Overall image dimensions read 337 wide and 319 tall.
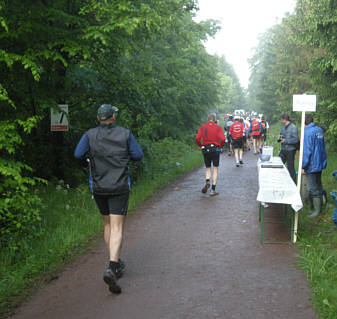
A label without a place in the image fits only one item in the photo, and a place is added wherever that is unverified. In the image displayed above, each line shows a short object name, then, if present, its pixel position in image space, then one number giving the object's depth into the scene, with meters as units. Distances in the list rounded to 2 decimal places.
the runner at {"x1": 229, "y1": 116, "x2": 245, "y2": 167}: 17.44
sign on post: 7.18
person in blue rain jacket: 8.58
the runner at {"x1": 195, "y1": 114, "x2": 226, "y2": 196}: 11.45
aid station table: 6.80
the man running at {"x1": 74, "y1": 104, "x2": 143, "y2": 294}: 5.28
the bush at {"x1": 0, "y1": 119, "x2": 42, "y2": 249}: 5.88
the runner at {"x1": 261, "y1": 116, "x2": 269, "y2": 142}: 23.90
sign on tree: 10.93
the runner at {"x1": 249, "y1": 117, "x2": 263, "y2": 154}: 21.88
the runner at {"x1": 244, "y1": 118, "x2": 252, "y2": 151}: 25.06
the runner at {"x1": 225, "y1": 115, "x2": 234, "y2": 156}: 23.58
